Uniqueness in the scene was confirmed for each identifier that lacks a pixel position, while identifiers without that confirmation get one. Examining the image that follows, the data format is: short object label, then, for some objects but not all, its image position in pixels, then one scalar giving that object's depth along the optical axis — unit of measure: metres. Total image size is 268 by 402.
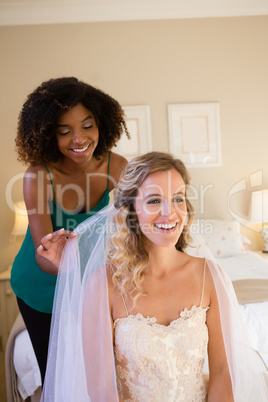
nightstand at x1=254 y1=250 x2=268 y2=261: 4.15
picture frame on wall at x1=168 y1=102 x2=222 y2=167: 4.45
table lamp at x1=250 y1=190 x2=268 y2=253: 4.27
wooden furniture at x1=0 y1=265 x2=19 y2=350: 3.83
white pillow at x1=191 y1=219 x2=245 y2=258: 4.00
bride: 1.39
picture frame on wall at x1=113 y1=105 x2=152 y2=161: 4.39
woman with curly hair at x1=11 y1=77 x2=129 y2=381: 1.64
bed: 2.43
